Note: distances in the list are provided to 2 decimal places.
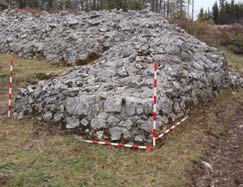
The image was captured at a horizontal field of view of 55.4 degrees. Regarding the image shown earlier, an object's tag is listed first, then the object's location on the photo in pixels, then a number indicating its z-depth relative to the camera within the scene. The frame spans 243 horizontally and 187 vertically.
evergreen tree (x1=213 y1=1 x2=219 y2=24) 46.06
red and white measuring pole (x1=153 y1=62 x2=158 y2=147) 5.19
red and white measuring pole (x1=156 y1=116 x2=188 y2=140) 5.35
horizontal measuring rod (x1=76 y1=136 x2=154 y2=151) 5.09
